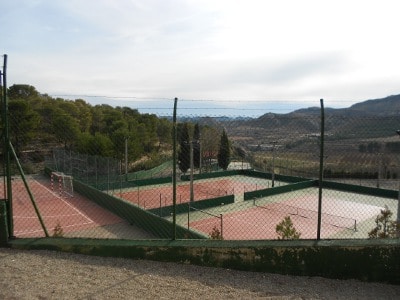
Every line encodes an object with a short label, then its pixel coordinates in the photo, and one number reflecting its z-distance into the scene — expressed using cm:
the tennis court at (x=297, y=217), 1703
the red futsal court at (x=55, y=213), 1655
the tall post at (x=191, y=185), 2158
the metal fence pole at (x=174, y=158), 536
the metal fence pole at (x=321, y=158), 511
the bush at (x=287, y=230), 1083
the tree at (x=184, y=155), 3447
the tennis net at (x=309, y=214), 1844
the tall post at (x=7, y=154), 570
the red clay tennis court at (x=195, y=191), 2339
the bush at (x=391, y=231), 870
